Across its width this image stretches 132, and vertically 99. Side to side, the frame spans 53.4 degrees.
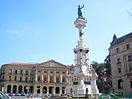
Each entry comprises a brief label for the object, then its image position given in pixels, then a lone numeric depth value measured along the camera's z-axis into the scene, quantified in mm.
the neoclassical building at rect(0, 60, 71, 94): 55395
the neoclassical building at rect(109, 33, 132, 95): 30971
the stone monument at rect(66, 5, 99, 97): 20568
